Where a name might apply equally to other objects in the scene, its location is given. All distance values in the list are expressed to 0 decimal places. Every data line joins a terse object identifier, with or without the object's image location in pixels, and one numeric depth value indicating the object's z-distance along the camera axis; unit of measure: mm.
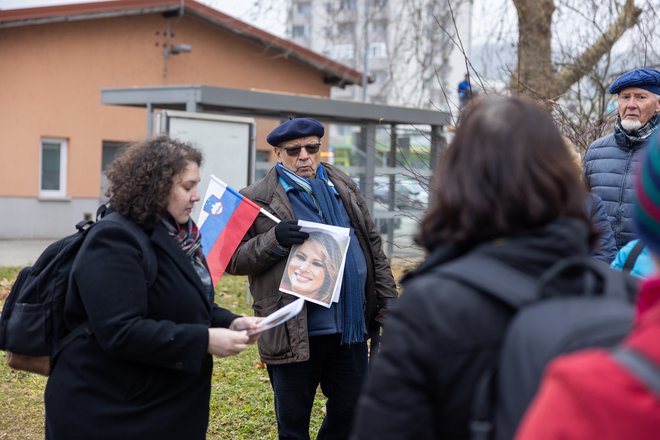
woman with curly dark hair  3020
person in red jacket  1338
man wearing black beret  4465
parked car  16348
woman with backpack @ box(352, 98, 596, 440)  1760
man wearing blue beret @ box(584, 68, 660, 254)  4363
